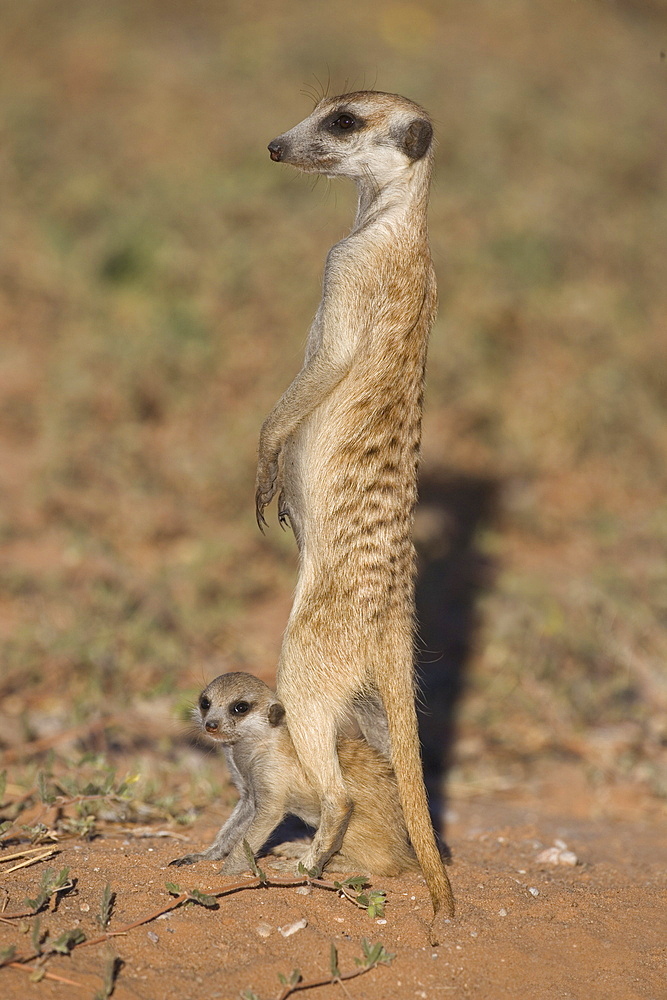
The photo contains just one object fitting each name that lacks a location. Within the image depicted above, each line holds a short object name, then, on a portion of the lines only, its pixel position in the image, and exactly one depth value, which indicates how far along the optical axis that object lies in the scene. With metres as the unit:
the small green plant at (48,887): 5.56
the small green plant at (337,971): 5.21
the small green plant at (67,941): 5.17
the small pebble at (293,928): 5.74
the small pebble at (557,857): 7.57
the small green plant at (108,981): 4.93
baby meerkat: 6.48
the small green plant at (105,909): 5.53
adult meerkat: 6.44
